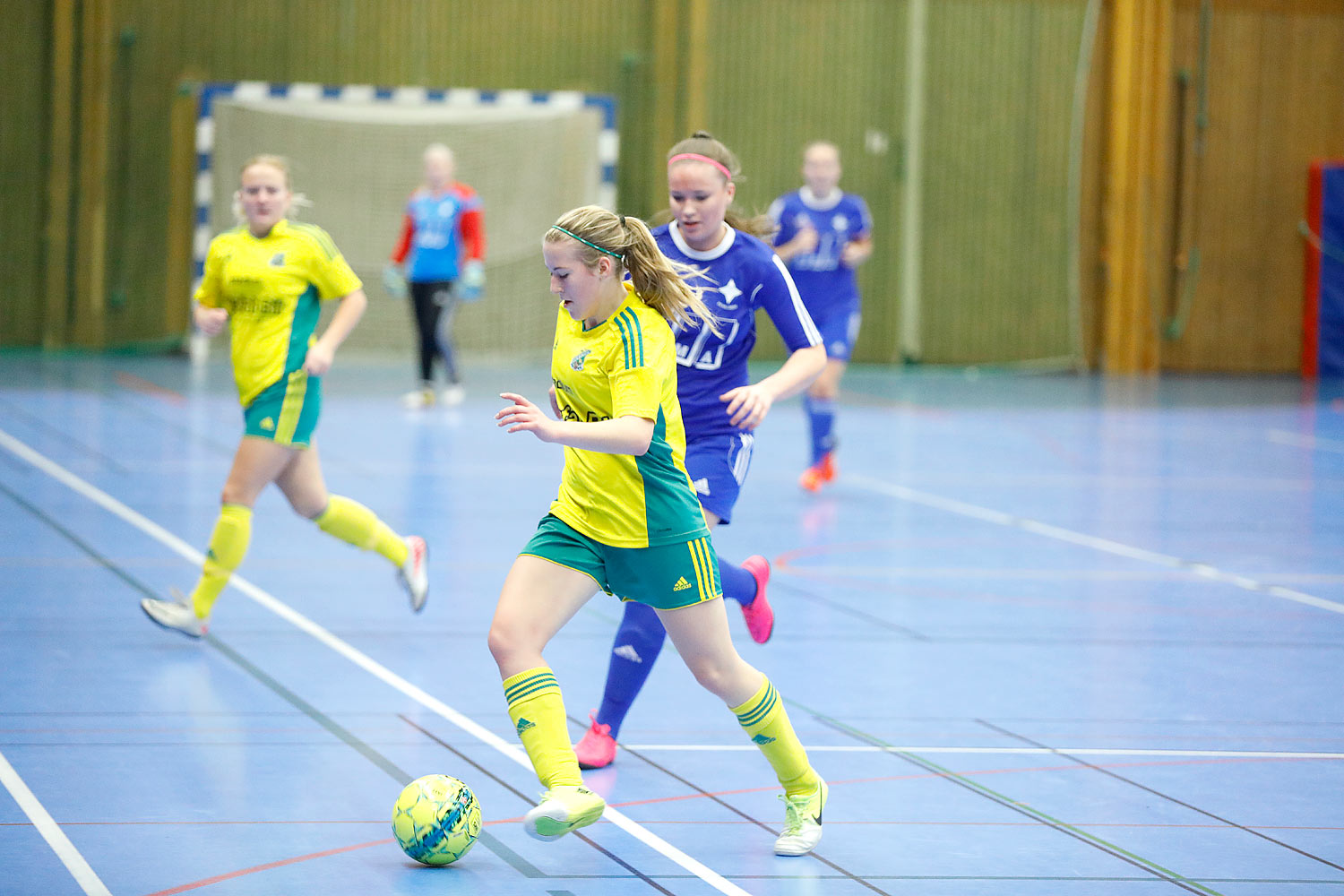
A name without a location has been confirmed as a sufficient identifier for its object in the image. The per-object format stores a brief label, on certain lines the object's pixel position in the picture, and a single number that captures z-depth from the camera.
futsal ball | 7.33
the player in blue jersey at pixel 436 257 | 28.39
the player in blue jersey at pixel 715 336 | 9.16
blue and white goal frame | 34.84
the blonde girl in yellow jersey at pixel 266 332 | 11.69
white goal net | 36.41
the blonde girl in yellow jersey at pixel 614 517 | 7.24
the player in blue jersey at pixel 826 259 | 19.97
